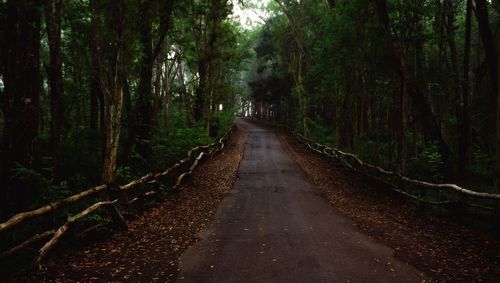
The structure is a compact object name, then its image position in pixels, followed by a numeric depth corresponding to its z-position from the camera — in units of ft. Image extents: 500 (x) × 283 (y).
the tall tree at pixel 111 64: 34.19
